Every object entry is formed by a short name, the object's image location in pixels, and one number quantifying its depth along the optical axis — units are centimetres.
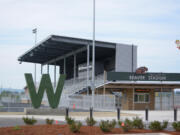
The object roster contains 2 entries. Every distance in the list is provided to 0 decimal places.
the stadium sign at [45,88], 2891
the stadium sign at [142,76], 4094
